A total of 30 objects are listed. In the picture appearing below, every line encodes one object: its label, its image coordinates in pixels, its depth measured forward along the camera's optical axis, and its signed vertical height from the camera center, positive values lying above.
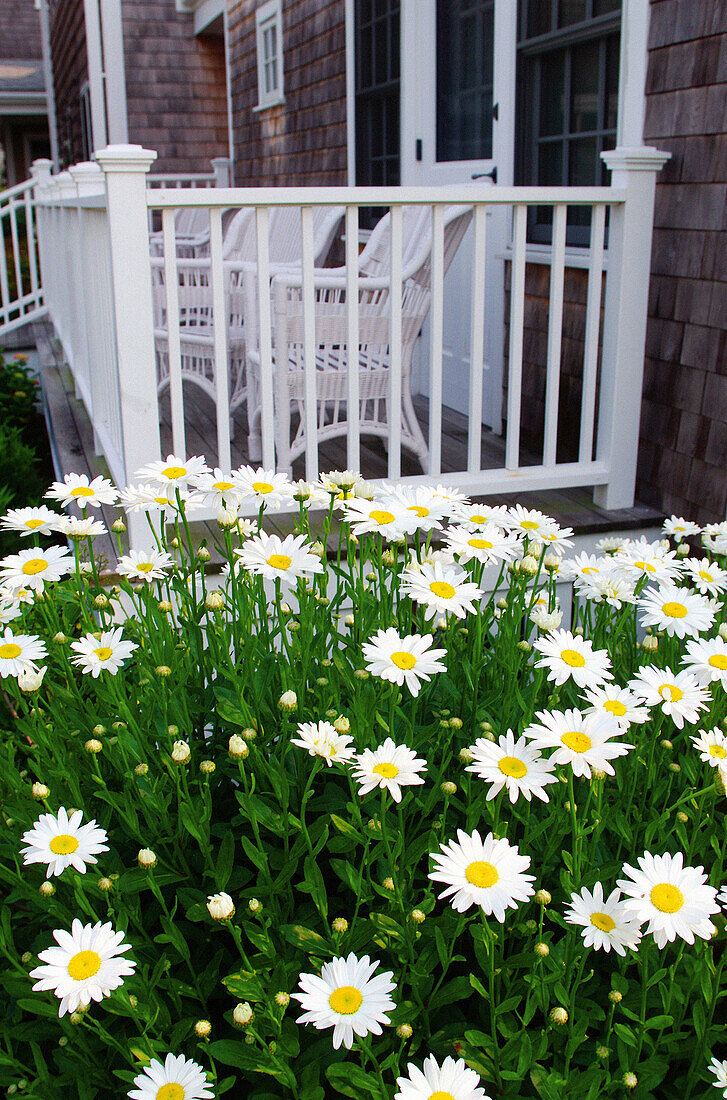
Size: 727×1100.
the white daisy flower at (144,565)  1.63 -0.53
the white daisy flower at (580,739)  1.13 -0.57
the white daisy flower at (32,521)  1.61 -0.44
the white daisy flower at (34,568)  1.51 -0.50
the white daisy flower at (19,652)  1.36 -0.56
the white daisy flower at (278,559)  1.42 -0.45
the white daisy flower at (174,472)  1.64 -0.38
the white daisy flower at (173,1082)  1.00 -0.83
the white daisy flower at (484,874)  1.01 -0.64
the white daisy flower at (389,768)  1.12 -0.59
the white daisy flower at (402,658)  1.21 -0.51
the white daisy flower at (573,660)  1.29 -0.54
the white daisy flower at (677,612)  1.52 -0.56
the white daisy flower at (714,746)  1.26 -0.63
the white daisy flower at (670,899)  1.02 -0.67
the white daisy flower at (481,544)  1.53 -0.47
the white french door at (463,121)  4.18 +0.51
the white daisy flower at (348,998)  0.98 -0.74
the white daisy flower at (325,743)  1.16 -0.58
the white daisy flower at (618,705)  1.24 -0.58
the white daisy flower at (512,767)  1.14 -0.60
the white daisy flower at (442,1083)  0.94 -0.78
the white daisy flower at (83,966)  0.99 -0.72
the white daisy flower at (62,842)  1.11 -0.66
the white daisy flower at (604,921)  1.08 -0.73
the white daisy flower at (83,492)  1.65 -0.41
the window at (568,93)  3.55 +0.51
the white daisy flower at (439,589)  1.32 -0.47
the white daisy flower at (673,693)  1.29 -0.59
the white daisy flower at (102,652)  1.41 -0.58
